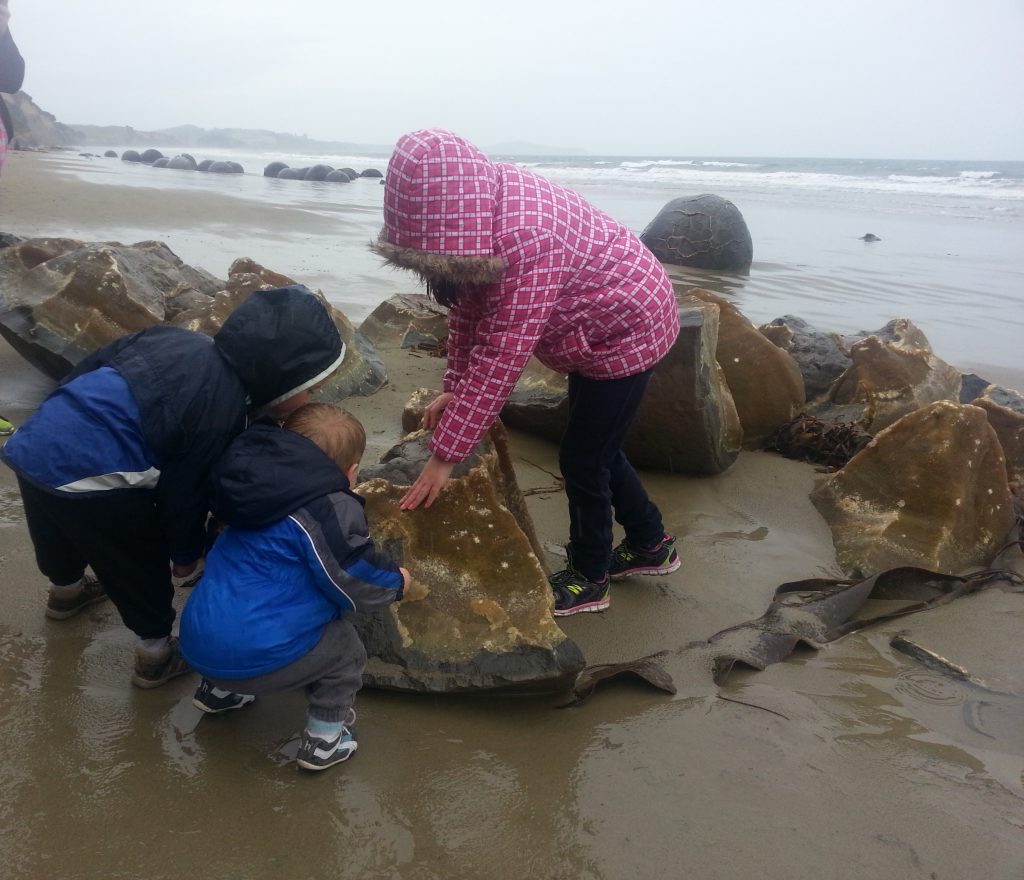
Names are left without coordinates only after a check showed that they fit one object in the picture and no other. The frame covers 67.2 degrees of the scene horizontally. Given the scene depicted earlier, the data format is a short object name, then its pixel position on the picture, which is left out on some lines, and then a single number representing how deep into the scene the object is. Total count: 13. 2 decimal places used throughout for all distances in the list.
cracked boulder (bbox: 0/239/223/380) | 3.82
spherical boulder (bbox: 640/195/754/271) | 9.86
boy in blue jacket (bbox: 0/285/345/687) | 1.90
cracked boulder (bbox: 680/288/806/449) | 4.20
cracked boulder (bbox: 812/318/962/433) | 4.27
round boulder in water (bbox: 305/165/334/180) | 25.81
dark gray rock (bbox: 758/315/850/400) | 4.79
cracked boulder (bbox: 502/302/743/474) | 3.60
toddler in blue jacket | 1.79
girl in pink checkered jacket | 2.15
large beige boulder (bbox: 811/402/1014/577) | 3.06
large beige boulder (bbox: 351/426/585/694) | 2.14
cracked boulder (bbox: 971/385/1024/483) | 3.92
